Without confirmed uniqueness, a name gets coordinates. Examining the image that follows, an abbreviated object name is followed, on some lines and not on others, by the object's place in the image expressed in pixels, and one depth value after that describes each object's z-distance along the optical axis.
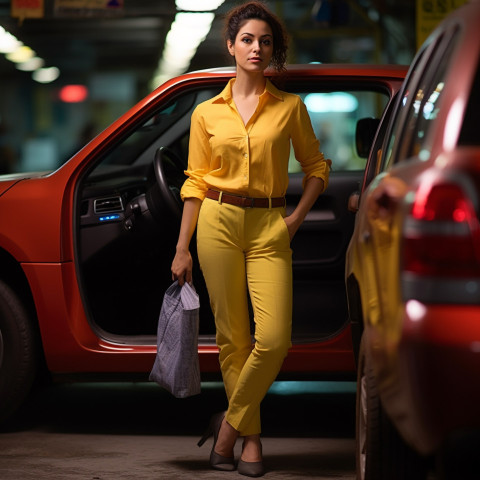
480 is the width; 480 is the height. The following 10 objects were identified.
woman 4.30
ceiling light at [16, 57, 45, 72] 30.13
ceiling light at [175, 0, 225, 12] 14.46
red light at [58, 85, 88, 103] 35.22
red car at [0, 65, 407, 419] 4.91
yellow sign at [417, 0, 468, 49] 8.93
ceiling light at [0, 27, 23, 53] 21.47
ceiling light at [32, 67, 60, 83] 33.75
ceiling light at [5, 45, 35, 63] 26.01
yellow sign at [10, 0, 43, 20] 11.23
